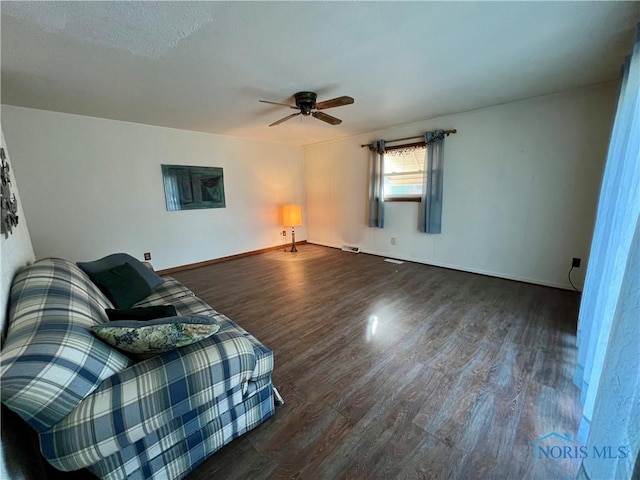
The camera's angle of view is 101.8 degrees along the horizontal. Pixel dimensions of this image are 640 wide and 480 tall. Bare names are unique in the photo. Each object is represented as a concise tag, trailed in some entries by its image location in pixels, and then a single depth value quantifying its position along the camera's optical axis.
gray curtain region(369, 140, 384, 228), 4.38
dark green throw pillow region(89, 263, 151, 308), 2.00
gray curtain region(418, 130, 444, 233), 3.72
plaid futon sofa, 0.85
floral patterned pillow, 1.10
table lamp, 5.23
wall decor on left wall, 1.41
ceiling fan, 2.44
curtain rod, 3.61
